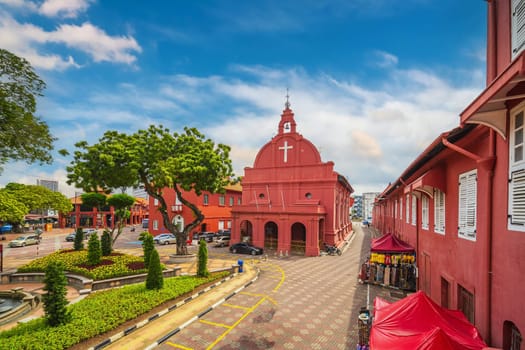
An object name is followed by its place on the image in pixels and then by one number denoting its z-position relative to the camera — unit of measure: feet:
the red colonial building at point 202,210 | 111.86
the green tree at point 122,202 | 92.28
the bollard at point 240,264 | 58.70
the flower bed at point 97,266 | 48.63
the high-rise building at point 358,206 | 515.71
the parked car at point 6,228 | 169.23
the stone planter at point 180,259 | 70.59
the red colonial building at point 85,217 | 180.86
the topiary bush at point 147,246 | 55.67
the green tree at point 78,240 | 66.28
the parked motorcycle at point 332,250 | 83.61
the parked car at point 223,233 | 112.70
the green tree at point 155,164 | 63.46
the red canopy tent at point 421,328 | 15.79
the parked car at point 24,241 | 103.11
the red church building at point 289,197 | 84.95
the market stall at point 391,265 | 46.14
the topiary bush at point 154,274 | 40.06
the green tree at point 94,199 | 118.42
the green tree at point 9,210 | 90.17
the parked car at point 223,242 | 96.17
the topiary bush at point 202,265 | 51.44
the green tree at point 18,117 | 27.32
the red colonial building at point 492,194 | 13.76
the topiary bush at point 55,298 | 27.66
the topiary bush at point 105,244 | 60.80
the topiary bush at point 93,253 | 53.01
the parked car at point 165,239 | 104.68
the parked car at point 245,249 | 81.15
